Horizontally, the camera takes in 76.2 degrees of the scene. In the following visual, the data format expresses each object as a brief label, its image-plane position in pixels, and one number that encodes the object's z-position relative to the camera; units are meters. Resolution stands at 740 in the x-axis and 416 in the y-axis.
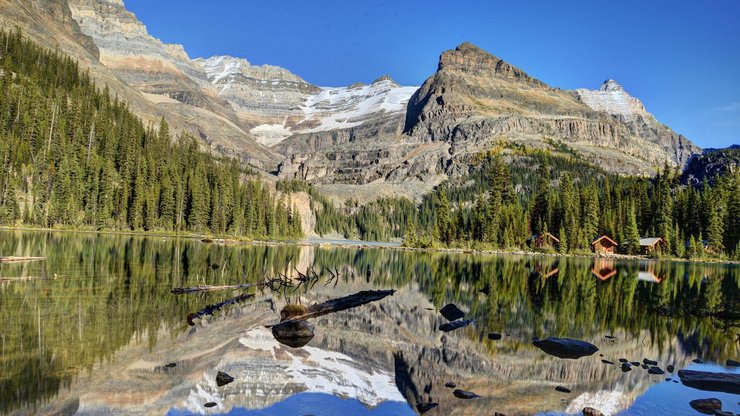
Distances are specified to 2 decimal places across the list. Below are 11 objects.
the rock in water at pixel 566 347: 18.20
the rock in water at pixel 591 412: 12.23
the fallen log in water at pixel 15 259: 33.50
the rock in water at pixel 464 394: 13.70
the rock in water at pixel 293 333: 19.19
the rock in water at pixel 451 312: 25.30
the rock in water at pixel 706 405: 12.71
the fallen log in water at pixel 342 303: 23.60
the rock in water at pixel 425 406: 12.88
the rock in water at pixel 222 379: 13.98
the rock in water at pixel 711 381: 14.56
